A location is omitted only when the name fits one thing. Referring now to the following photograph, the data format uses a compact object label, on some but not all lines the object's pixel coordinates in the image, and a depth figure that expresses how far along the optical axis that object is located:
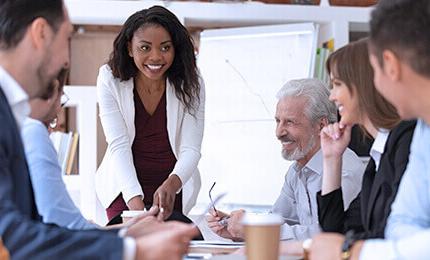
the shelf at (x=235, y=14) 4.76
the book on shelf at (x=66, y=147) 4.69
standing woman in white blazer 2.97
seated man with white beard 2.62
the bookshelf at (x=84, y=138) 4.64
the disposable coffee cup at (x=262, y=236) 1.47
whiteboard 4.84
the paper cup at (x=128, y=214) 2.31
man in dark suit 1.31
